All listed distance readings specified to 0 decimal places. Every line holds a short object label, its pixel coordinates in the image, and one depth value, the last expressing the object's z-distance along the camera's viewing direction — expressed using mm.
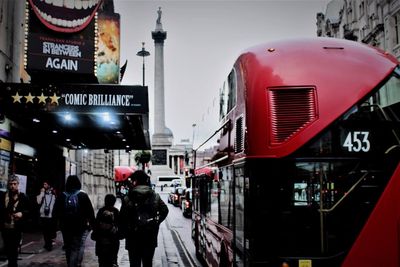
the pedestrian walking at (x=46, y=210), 15203
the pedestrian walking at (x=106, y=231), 8859
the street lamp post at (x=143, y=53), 29875
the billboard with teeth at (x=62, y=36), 15422
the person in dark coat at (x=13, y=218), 9211
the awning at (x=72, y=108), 13828
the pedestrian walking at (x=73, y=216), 8742
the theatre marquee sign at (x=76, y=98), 13672
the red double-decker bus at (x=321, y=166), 5727
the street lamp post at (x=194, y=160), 15930
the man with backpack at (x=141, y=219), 7926
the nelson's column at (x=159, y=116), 88812
